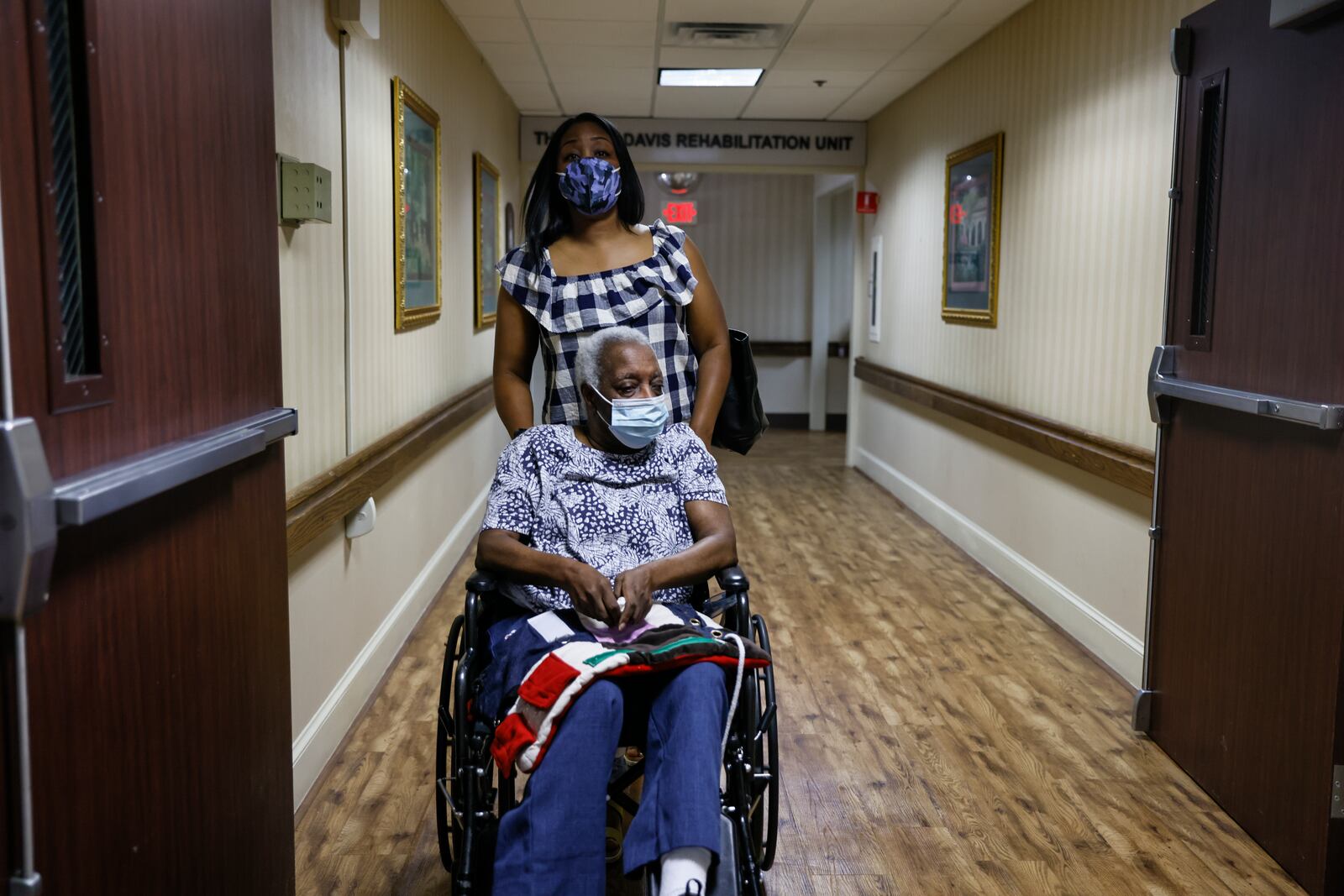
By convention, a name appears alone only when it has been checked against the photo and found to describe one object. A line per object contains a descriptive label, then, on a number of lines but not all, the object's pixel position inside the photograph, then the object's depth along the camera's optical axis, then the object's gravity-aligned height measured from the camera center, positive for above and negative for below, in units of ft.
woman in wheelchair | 5.90 -1.71
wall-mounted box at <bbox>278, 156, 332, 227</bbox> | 8.84 +0.78
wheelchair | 6.38 -2.69
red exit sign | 34.09 +2.48
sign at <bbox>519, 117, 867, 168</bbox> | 26.30 +3.57
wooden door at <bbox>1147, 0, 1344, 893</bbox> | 7.95 -1.10
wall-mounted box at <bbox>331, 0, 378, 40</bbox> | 10.23 +2.45
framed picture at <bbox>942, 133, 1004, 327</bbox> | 18.20 +1.12
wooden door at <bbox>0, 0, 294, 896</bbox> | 3.82 -0.42
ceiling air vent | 17.53 +4.03
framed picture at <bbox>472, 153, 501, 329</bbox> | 19.79 +1.07
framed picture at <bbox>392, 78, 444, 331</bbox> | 13.14 +1.04
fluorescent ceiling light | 21.03 +4.03
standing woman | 8.29 +0.07
